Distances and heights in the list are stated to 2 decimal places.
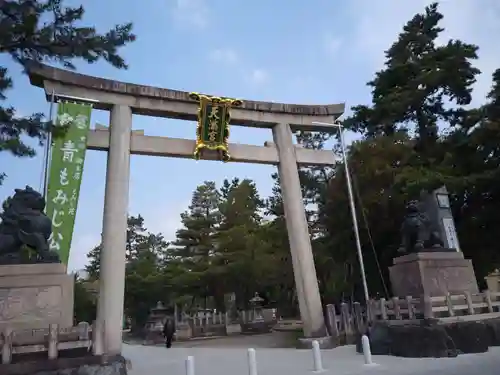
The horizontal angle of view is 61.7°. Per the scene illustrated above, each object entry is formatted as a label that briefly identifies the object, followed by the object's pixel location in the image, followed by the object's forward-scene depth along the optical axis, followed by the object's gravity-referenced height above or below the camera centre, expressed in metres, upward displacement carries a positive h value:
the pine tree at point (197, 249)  23.79 +4.49
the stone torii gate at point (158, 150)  11.14 +5.28
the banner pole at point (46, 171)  10.11 +3.79
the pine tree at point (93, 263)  37.31 +5.83
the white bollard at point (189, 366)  6.68 -0.66
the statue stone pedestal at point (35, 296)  7.78 +0.66
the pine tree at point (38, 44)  6.61 +4.52
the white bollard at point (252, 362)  6.75 -0.67
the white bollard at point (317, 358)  7.91 -0.78
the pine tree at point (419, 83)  14.65 +7.71
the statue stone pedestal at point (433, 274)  9.95 +0.76
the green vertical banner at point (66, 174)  10.67 +3.98
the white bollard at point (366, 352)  8.10 -0.75
